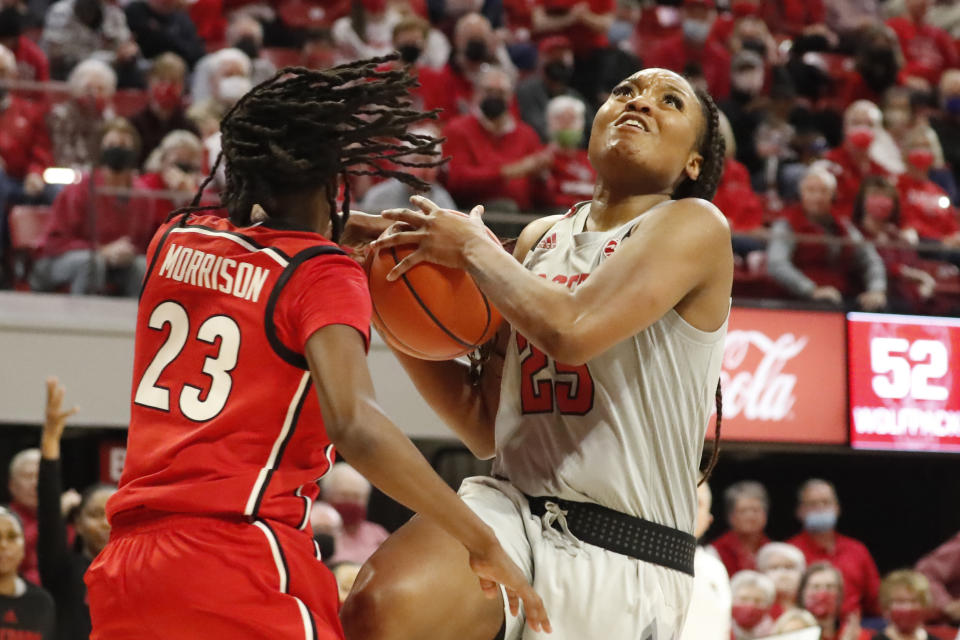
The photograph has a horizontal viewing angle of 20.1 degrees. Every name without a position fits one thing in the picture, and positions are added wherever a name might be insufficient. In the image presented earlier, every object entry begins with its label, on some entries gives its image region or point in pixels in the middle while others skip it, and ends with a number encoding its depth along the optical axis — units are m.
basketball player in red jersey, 4.80
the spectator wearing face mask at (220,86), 14.91
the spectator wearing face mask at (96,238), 13.06
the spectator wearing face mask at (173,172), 13.20
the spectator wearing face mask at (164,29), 17.13
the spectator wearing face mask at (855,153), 18.27
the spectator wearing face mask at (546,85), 17.45
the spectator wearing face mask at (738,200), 16.41
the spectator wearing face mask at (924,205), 17.92
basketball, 5.71
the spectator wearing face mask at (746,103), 19.18
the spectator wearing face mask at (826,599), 13.83
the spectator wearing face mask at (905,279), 15.67
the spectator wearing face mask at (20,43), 15.56
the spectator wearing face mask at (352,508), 13.85
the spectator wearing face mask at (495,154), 15.45
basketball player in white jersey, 5.30
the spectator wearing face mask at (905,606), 13.72
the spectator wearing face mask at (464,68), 17.30
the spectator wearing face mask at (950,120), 21.07
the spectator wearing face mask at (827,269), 15.38
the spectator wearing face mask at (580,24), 18.65
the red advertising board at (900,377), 15.61
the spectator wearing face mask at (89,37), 16.13
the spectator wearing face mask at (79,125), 13.28
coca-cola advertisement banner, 15.24
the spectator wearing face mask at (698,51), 19.68
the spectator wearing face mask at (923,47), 22.37
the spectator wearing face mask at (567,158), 15.91
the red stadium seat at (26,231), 13.08
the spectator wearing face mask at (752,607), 13.46
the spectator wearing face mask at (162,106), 14.40
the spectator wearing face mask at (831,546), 15.33
